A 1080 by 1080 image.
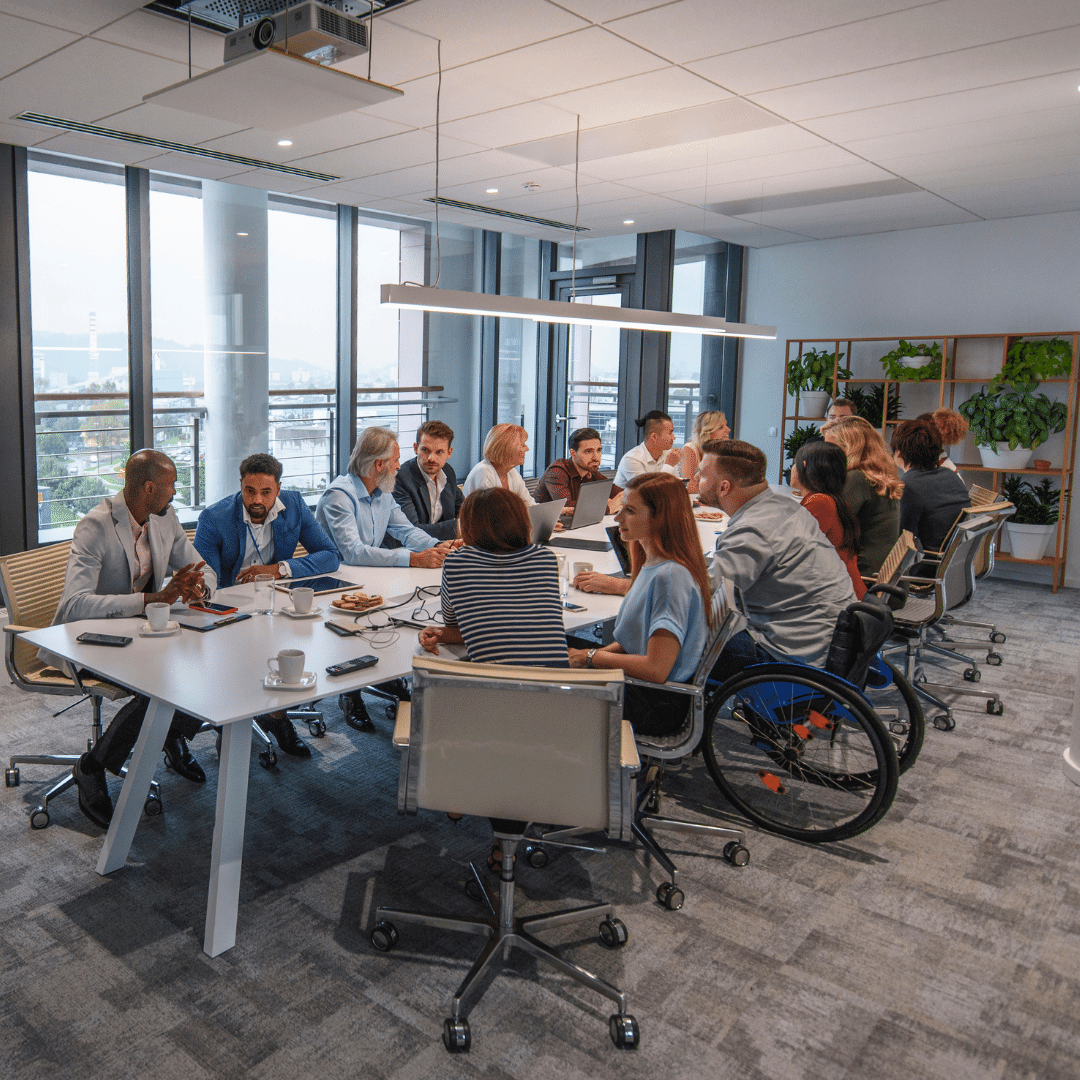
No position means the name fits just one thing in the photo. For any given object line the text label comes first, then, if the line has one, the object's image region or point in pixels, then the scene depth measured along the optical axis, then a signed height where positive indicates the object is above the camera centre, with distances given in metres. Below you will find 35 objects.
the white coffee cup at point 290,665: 2.42 -0.66
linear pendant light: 3.66 +0.51
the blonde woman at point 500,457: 4.93 -0.19
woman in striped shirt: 2.51 -0.46
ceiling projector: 2.73 +1.16
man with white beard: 4.06 -0.42
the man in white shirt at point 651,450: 6.34 -0.17
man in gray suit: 3.12 -0.58
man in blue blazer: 3.72 -0.50
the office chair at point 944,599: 4.16 -0.78
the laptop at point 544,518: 4.06 -0.42
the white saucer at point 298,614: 3.17 -0.68
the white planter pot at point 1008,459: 7.04 -0.17
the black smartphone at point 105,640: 2.79 -0.70
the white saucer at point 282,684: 2.45 -0.71
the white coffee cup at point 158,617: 2.91 -0.65
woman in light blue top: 2.61 -0.51
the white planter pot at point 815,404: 7.96 +0.23
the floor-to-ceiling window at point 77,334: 5.30 +0.44
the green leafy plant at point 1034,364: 6.74 +0.54
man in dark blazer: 4.75 -0.34
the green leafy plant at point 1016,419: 6.86 +0.14
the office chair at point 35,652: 3.08 -0.86
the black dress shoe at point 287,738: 3.75 -1.31
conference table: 2.42 -0.72
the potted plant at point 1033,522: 7.03 -0.64
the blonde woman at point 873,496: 4.34 -0.30
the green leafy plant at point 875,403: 7.73 +0.24
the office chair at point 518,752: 1.98 -0.73
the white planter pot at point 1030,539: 7.02 -0.78
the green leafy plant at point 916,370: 7.37 +0.54
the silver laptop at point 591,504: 5.11 -0.45
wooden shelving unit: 6.95 +0.43
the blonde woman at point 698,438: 6.64 -0.08
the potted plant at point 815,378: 7.92 +0.45
